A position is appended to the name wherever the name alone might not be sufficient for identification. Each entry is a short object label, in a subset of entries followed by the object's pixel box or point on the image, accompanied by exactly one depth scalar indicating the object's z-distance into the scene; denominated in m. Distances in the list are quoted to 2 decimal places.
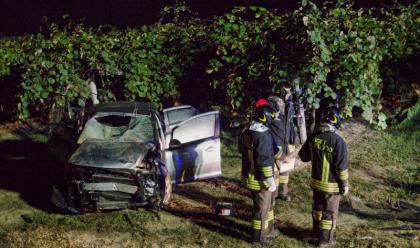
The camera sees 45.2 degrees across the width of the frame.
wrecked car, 8.21
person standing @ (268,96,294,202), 8.55
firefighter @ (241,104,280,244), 7.09
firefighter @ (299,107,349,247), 7.00
